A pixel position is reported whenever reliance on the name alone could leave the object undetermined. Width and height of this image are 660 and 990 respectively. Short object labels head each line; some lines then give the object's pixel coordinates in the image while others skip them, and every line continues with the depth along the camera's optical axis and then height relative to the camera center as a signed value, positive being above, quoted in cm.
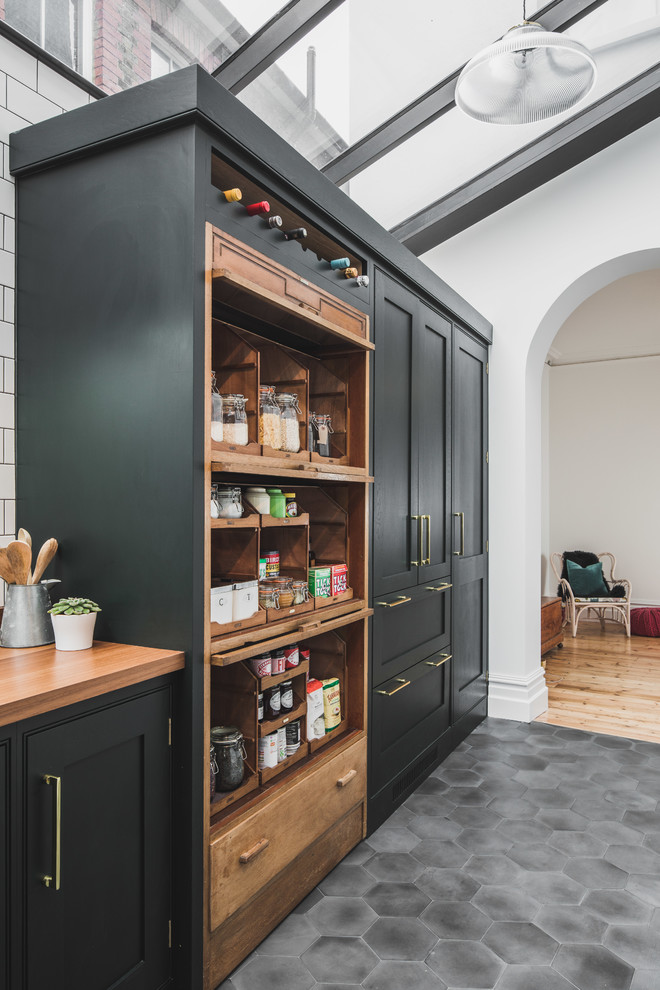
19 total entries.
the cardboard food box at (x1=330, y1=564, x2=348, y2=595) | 239 -24
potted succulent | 166 -28
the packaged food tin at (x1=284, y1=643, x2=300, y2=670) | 217 -47
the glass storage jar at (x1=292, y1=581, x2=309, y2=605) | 216 -26
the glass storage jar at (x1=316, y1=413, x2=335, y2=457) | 243 +28
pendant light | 232 +160
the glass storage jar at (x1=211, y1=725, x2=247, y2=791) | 188 -69
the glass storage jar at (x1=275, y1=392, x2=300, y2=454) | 215 +29
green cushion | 688 -72
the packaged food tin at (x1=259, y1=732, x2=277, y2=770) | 201 -72
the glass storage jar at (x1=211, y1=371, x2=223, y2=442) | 179 +25
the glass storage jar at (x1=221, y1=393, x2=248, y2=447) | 189 +26
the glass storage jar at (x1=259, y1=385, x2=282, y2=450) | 205 +28
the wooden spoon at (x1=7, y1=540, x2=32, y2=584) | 169 -12
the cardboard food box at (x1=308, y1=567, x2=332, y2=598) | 229 -24
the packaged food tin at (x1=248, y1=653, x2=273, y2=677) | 200 -46
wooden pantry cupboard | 166 +28
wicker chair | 679 -92
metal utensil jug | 171 -27
